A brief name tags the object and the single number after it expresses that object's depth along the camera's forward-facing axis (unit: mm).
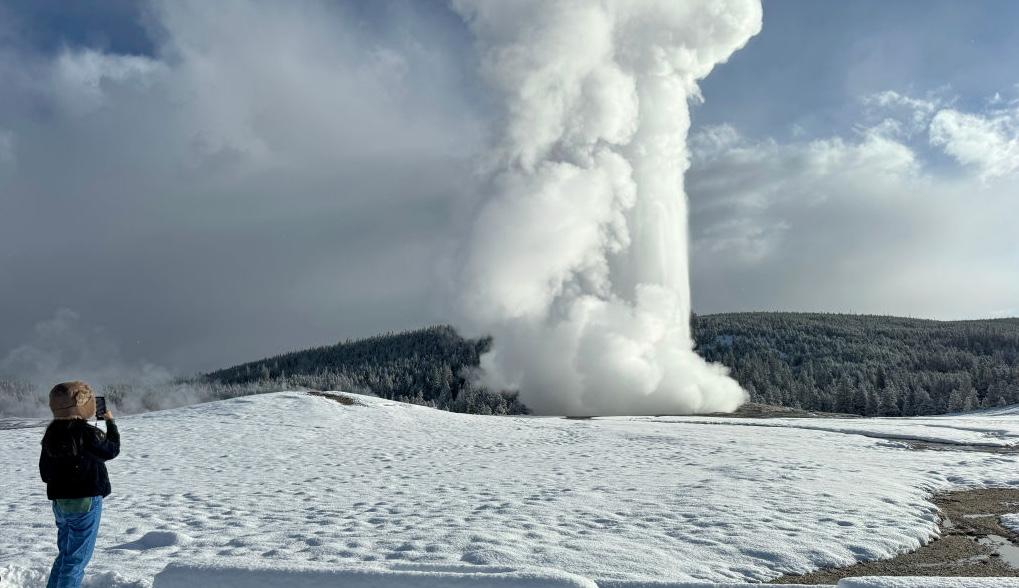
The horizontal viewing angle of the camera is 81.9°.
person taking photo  5801
